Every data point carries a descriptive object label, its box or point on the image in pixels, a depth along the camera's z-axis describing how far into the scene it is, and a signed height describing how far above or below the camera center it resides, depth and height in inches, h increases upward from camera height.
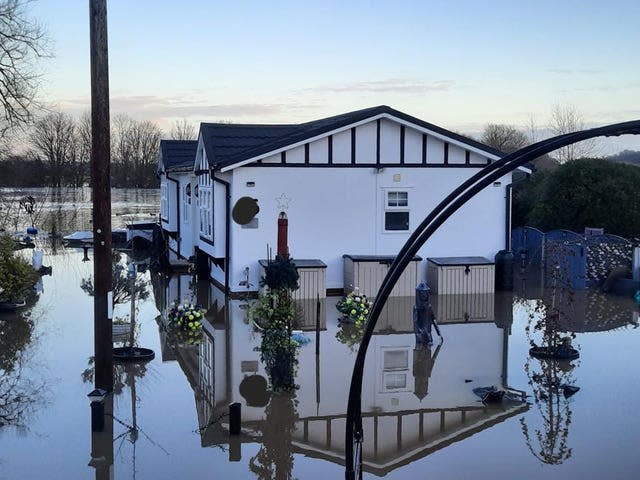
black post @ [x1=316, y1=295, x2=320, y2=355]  473.2 -90.3
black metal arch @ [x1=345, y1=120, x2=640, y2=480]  234.9 -15.4
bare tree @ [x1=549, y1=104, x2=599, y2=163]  1578.5 +107.9
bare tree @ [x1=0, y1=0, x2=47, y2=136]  885.2 +142.0
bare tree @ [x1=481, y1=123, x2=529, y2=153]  2335.3 +204.1
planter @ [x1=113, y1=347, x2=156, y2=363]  467.2 -95.3
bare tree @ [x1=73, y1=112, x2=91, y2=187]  3026.6 +187.6
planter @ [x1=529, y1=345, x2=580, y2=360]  473.1 -94.8
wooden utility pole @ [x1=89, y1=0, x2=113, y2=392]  365.7 +5.8
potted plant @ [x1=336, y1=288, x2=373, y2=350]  561.6 -87.2
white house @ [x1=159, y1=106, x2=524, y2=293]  700.7 +6.1
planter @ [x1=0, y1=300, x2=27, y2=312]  625.9 -87.4
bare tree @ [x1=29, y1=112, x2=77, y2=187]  2917.1 +208.0
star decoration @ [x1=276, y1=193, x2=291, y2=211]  708.0 -0.7
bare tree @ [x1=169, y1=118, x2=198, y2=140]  3476.1 +299.0
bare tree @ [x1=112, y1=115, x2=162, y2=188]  3203.7 +192.9
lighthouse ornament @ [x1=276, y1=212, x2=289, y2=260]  638.5 -29.3
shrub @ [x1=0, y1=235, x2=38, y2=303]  626.5 -61.8
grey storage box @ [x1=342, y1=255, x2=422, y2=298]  696.4 -68.0
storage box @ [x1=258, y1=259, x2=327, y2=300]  674.2 -71.1
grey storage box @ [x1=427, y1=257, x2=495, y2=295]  709.9 -70.7
